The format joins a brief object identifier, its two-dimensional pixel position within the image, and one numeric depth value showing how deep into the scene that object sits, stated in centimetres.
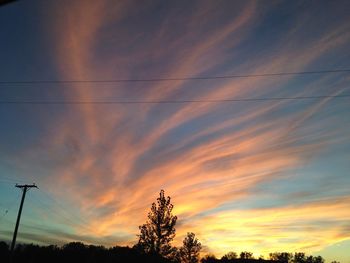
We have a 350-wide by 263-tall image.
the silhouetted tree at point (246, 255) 13275
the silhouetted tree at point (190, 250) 6881
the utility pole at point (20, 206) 4139
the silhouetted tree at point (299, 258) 13362
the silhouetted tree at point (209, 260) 9456
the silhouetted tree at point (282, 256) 13275
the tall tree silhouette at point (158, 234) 4291
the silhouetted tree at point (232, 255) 13346
